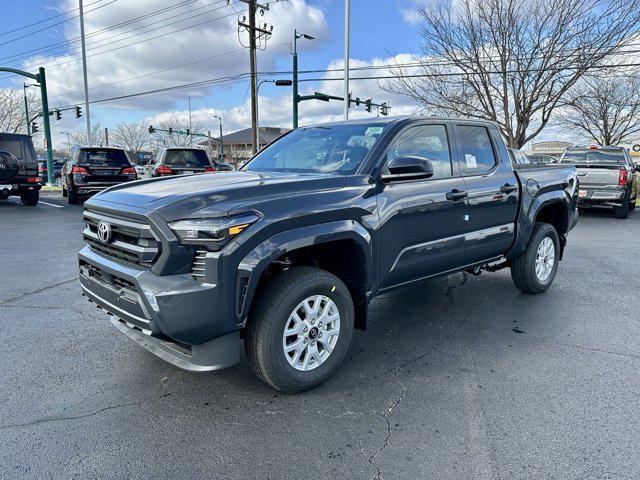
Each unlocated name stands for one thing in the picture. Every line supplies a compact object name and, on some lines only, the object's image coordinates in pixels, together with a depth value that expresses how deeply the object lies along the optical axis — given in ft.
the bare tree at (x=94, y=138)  263.90
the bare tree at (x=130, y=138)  279.90
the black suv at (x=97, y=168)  46.62
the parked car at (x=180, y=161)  45.57
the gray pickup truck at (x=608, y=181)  41.19
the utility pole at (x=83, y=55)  85.35
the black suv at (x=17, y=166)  45.27
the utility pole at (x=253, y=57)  74.49
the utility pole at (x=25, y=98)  138.18
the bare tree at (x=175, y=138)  264.72
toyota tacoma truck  9.07
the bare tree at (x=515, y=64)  53.83
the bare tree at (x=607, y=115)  74.09
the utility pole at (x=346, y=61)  67.14
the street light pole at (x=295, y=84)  77.15
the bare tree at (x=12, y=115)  158.81
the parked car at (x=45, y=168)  103.43
